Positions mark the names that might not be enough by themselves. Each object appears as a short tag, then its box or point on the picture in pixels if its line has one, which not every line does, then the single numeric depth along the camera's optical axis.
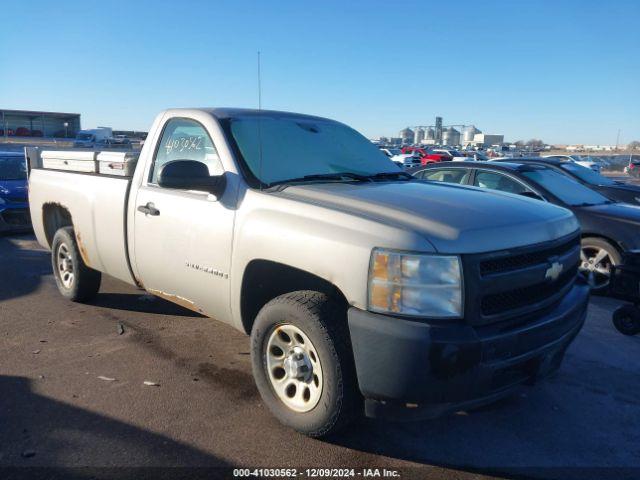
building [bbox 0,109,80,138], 64.00
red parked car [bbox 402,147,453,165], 38.06
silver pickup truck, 2.47
